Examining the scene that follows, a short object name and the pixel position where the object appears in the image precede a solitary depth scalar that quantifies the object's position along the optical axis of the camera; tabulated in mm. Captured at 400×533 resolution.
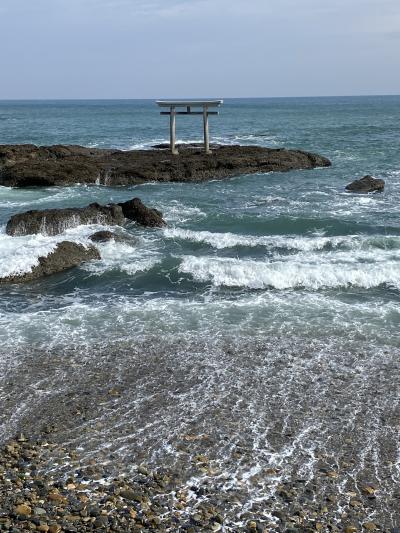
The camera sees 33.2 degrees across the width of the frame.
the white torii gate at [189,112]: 34625
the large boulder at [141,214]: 20141
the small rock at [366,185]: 26391
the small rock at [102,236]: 17969
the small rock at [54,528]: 6216
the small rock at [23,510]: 6470
